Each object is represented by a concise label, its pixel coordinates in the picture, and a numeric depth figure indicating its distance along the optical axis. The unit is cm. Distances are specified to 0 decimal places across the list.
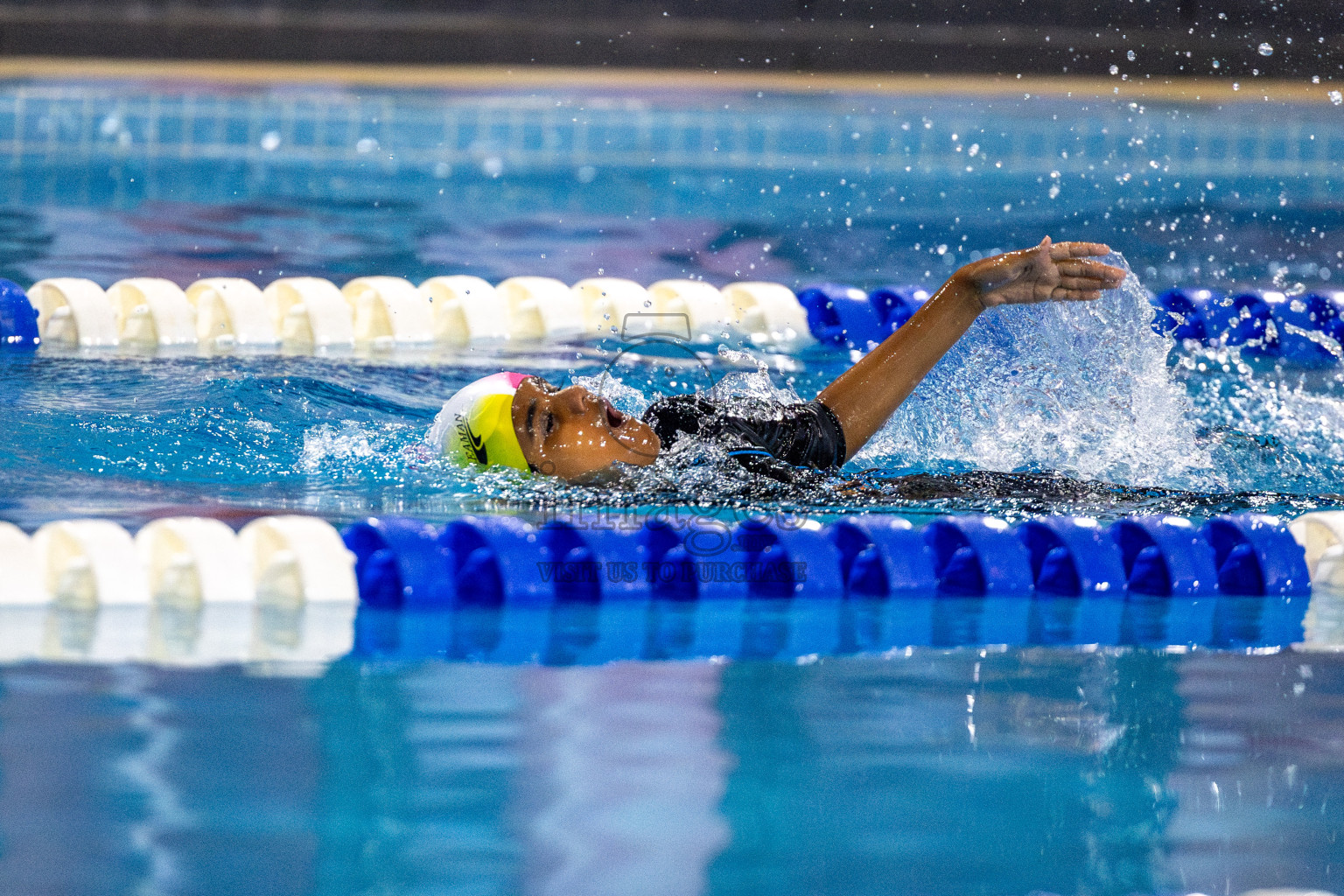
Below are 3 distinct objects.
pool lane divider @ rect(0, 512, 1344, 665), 464
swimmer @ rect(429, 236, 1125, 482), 554
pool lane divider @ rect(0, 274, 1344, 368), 925
